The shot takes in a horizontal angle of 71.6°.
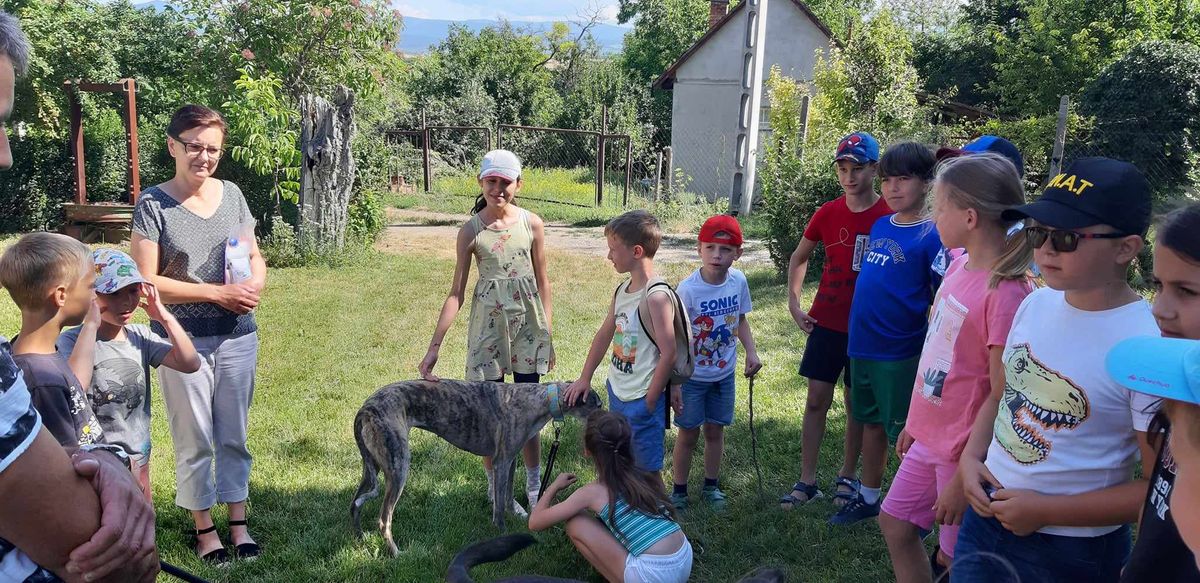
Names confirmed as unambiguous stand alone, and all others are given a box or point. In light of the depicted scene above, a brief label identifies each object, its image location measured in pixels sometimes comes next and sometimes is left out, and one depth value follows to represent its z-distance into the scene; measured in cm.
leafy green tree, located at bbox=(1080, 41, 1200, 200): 1416
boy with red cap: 441
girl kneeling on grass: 336
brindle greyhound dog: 419
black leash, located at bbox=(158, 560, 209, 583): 247
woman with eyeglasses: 371
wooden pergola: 1302
